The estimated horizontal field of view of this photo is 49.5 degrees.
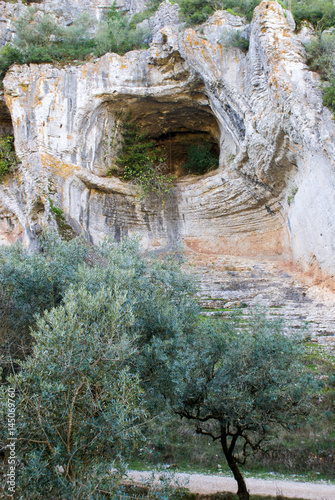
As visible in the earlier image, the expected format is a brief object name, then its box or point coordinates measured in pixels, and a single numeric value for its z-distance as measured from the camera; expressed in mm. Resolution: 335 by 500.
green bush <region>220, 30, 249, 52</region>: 18688
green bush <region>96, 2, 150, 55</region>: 21594
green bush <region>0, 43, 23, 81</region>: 20003
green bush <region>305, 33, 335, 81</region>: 15134
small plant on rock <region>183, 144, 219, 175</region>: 22778
